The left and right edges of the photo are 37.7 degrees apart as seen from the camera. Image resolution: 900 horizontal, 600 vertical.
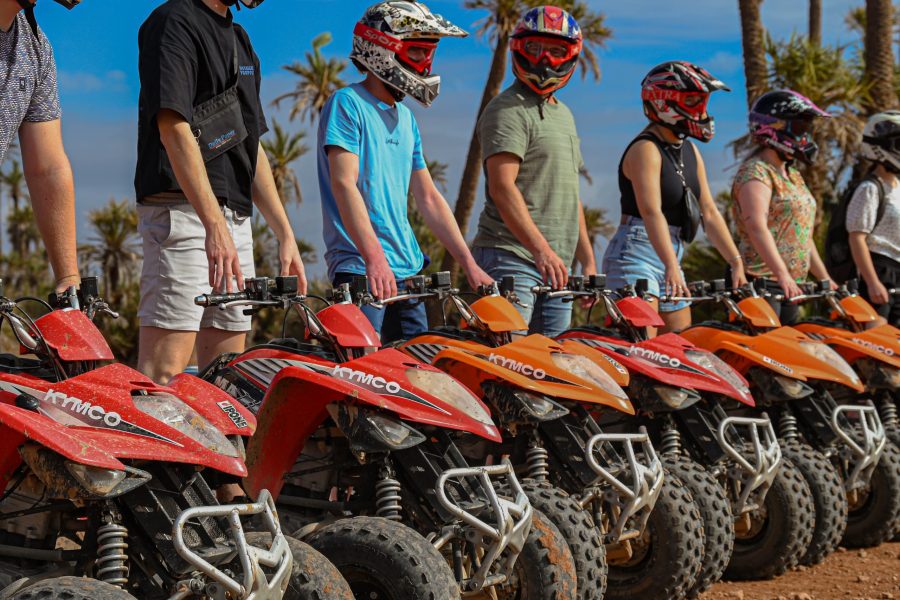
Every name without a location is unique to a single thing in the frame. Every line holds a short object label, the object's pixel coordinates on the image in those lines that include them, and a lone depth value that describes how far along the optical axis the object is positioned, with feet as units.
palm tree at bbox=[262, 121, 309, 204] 113.60
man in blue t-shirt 18.26
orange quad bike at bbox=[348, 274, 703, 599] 15.85
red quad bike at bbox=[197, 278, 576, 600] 13.14
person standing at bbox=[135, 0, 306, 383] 15.11
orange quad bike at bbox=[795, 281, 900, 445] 24.02
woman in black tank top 23.06
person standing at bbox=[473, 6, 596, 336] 21.08
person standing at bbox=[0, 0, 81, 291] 13.46
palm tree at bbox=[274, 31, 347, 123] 112.06
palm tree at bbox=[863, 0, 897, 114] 64.13
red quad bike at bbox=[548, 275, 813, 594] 18.62
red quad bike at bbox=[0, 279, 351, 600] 10.26
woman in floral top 26.20
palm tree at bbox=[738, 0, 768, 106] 68.13
